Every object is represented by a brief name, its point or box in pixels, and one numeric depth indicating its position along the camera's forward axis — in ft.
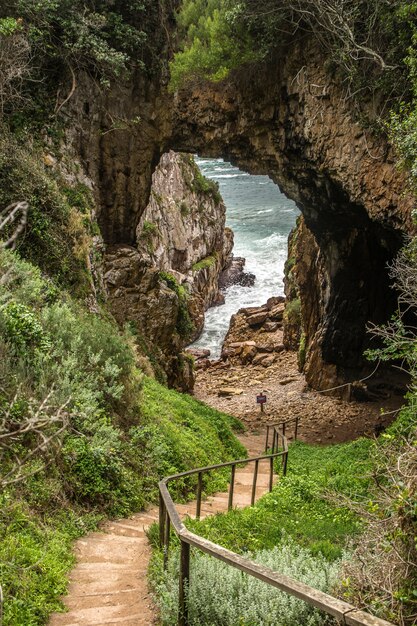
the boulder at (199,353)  104.37
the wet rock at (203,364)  97.39
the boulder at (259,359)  95.38
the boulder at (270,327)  108.78
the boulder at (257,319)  111.24
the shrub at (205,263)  122.62
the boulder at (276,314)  112.47
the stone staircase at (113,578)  15.10
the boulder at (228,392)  80.89
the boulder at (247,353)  97.50
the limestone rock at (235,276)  139.74
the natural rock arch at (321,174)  48.24
